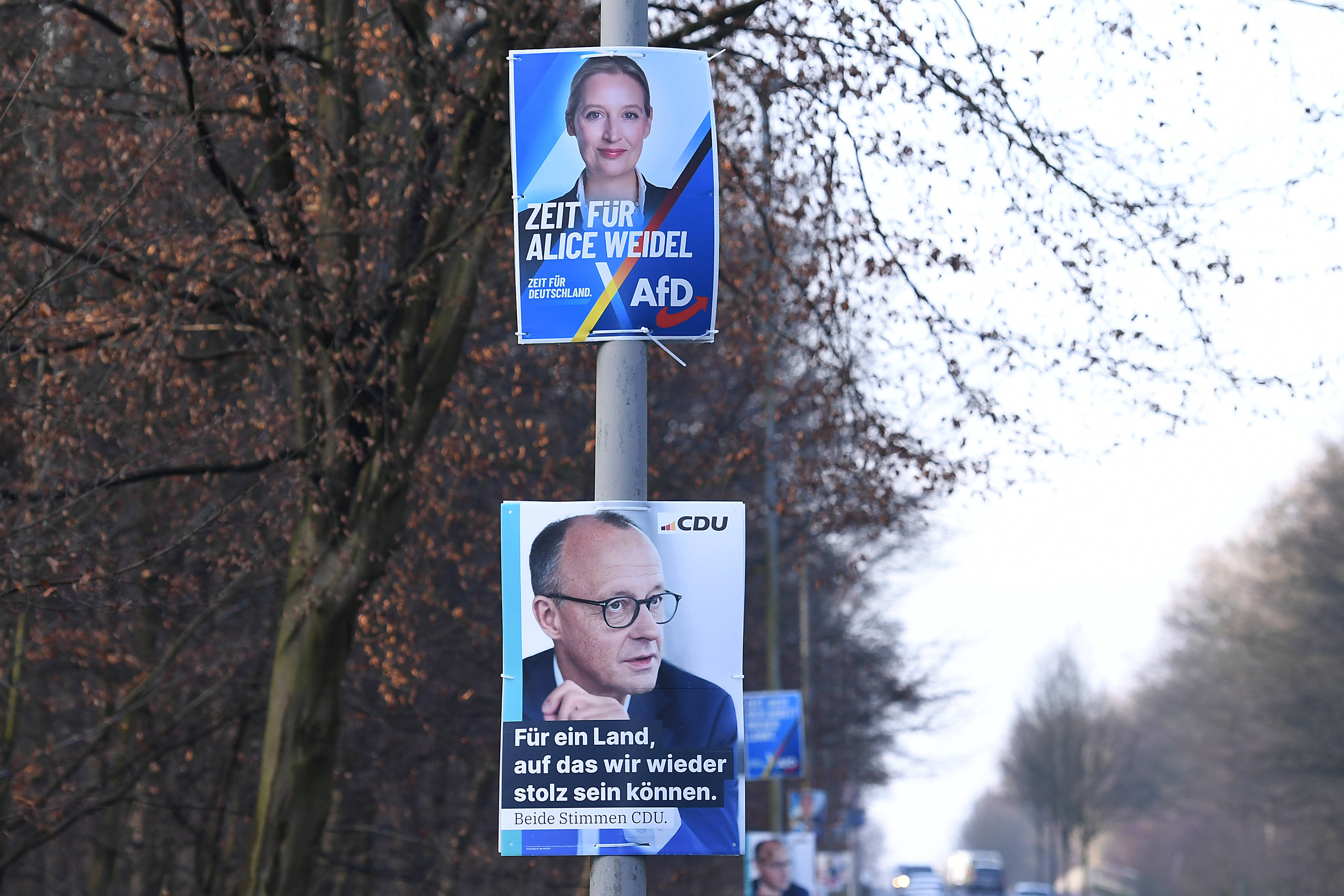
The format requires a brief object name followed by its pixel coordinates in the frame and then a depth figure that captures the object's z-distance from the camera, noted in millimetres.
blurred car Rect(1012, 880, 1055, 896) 102375
